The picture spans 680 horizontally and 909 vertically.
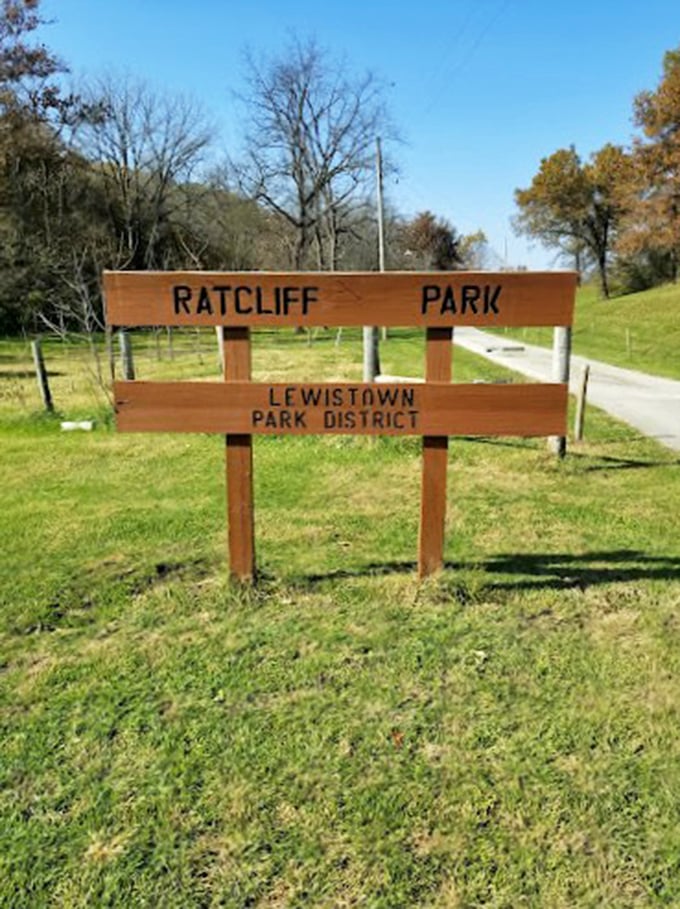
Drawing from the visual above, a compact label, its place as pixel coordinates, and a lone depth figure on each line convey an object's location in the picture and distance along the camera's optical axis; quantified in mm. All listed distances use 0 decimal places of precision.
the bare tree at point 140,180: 36562
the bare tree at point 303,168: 34656
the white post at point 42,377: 8297
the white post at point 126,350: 10062
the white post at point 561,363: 5887
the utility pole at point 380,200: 17750
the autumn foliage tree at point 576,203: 43062
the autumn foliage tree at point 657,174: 28047
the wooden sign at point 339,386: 2996
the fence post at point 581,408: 6645
